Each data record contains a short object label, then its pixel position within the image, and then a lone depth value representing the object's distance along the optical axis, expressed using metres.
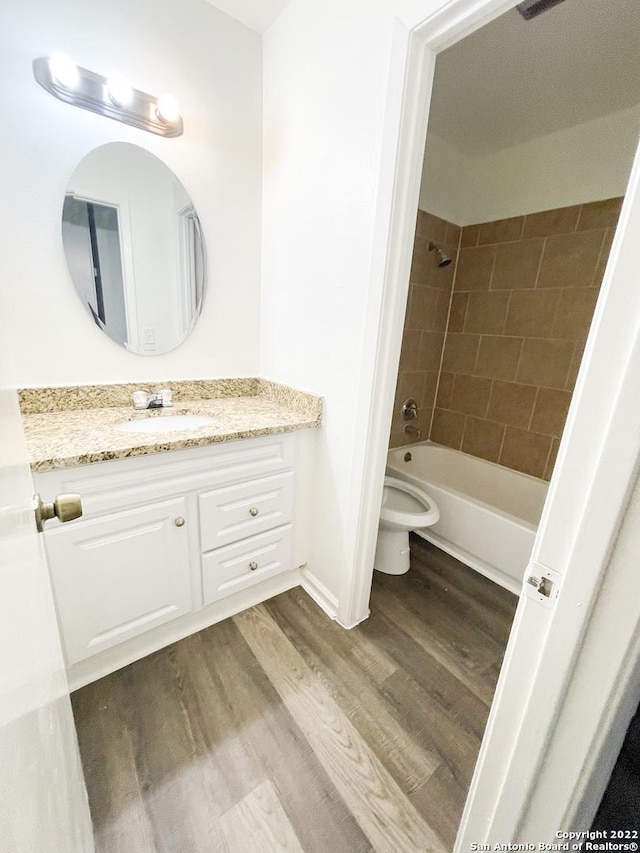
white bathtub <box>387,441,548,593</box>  1.71
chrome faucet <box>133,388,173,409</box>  1.45
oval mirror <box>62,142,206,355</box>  1.29
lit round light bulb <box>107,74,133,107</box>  1.22
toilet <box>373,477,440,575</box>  1.66
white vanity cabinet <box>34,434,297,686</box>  1.03
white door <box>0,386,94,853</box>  0.26
